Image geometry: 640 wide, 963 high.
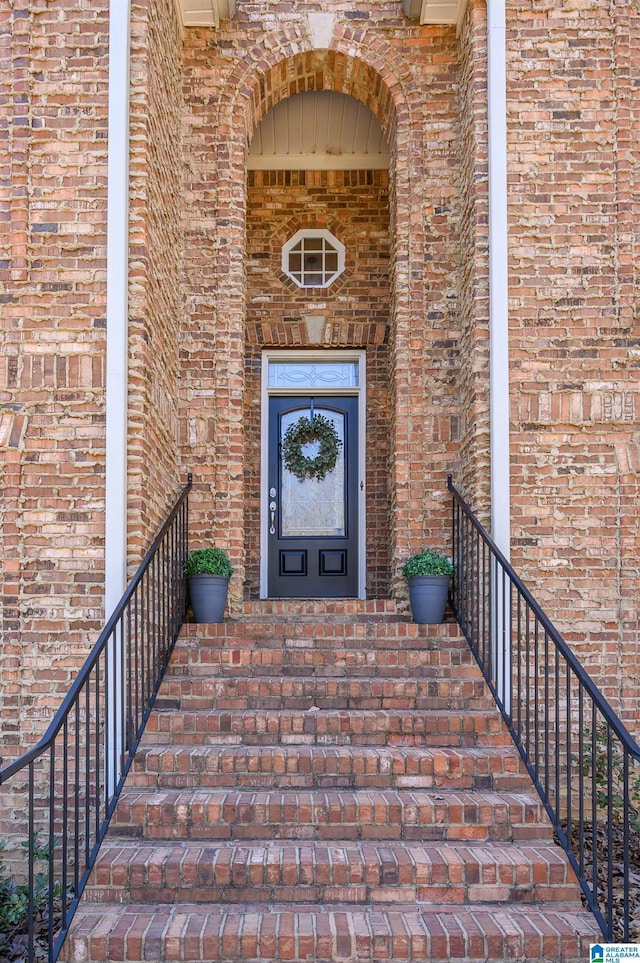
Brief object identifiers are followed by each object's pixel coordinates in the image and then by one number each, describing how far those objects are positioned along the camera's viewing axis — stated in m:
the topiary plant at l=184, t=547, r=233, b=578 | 5.75
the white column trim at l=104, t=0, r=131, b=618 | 5.08
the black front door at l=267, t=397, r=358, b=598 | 7.95
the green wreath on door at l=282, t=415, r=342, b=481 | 8.00
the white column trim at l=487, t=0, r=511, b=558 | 5.52
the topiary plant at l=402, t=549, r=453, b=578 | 5.78
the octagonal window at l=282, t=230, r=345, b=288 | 7.98
